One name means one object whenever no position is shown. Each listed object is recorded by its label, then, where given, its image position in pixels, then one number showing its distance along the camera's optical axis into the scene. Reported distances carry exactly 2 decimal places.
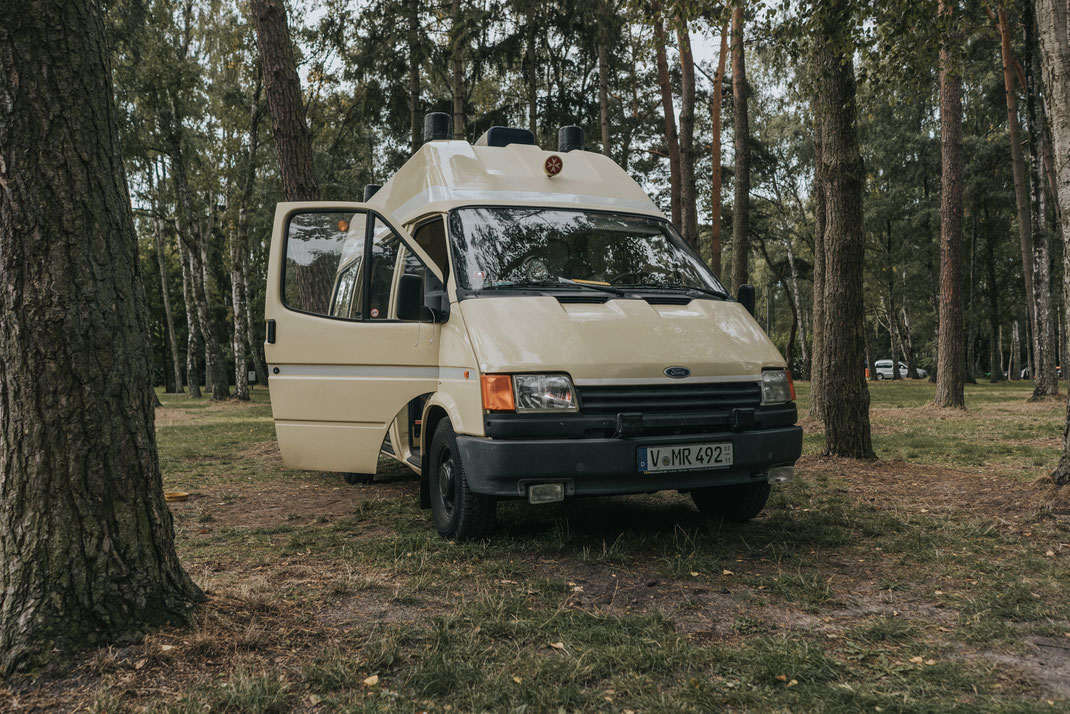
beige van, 4.71
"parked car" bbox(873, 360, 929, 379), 55.69
